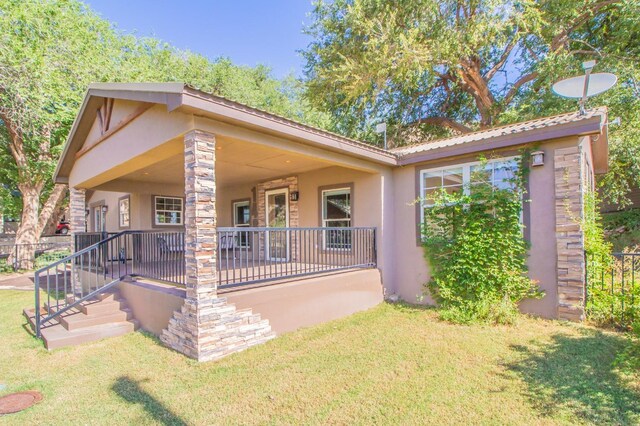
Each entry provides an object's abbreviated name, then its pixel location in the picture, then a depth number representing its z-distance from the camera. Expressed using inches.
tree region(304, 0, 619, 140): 444.5
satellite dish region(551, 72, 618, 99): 214.4
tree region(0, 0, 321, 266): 453.7
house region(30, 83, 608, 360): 175.8
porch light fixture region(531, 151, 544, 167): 224.1
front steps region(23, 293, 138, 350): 202.5
